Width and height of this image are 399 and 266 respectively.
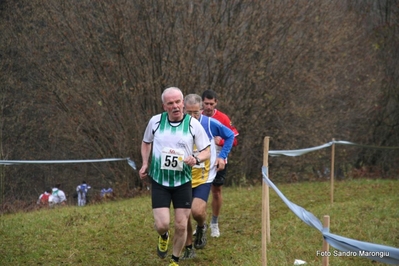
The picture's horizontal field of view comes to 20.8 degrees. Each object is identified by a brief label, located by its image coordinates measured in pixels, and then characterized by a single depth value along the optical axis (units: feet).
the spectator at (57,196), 100.43
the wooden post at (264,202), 37.35
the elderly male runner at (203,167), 44.95
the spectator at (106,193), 95.06
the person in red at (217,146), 49.73
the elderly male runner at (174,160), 38.90
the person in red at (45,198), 91.92
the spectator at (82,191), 103.49
